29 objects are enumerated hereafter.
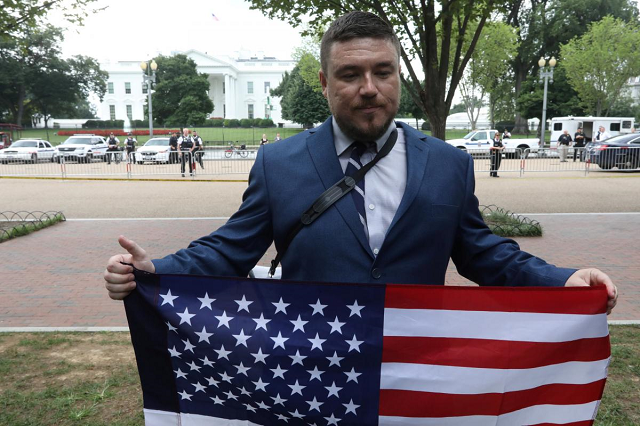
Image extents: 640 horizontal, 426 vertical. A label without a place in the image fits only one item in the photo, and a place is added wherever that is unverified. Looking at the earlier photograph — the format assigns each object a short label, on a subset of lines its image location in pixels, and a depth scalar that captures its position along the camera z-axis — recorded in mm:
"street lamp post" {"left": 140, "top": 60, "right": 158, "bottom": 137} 34475
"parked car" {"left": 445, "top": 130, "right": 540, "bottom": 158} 32488
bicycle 28139
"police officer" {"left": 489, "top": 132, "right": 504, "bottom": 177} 22062
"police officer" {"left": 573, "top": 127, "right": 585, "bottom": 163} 32062
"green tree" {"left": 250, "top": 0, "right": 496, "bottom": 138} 9812
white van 39719
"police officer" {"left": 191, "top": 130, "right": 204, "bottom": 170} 24609
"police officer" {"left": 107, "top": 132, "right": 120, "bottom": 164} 35719
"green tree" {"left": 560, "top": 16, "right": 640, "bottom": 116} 44750
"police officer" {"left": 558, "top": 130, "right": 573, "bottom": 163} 30672
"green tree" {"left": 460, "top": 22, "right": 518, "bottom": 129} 46656
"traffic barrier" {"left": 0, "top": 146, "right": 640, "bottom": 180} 23000
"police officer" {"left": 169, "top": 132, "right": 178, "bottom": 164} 28406
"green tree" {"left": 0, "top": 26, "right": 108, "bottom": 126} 70562
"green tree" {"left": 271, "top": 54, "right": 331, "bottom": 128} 68438
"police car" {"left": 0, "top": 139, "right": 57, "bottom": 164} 32562
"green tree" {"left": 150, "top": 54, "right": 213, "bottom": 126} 72500
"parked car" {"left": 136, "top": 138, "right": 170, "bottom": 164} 28281
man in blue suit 2119
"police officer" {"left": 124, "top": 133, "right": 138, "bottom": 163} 33438
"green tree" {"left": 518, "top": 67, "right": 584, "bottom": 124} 54438
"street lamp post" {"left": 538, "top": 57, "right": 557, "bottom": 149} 33438
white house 106188
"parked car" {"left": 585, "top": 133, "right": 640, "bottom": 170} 22781
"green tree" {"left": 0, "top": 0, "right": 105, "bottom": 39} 9586
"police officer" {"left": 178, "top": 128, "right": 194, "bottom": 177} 23238
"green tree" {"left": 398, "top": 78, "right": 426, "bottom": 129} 64875
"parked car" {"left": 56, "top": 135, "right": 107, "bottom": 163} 33625
